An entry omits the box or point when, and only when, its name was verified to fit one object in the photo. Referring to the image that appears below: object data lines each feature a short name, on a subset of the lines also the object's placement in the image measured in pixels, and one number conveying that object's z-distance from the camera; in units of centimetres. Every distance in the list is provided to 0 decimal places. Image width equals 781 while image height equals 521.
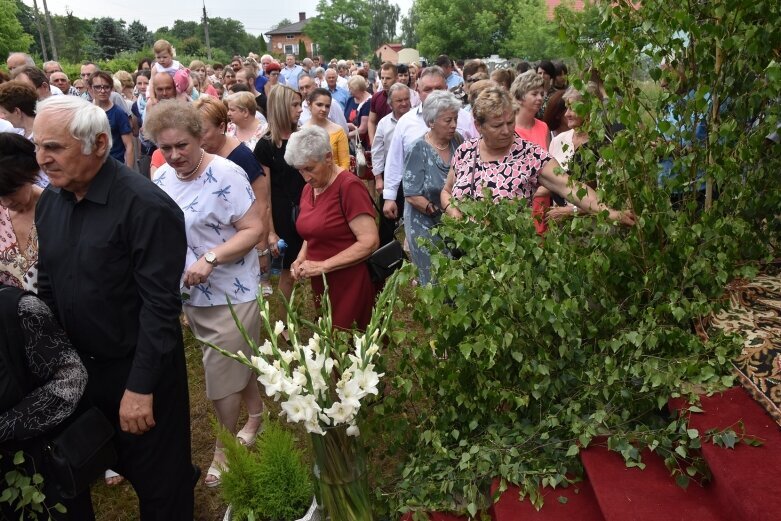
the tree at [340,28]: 8100
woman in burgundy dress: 400
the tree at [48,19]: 3862
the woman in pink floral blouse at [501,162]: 400
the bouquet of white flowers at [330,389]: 229
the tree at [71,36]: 5681
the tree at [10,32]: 4417
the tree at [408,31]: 12735
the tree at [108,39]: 5859
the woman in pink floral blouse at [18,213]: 321
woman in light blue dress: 493
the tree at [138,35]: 6268
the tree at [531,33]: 3547
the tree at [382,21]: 13112
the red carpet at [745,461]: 212
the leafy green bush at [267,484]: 283
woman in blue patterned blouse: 347
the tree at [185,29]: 11669
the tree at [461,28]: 5331
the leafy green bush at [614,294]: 269
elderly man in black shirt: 266
